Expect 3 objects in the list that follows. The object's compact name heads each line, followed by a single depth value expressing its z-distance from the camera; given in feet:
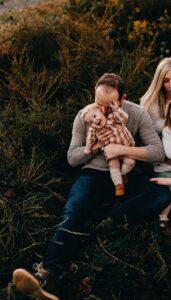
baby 13.69
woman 14.17
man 12.41
